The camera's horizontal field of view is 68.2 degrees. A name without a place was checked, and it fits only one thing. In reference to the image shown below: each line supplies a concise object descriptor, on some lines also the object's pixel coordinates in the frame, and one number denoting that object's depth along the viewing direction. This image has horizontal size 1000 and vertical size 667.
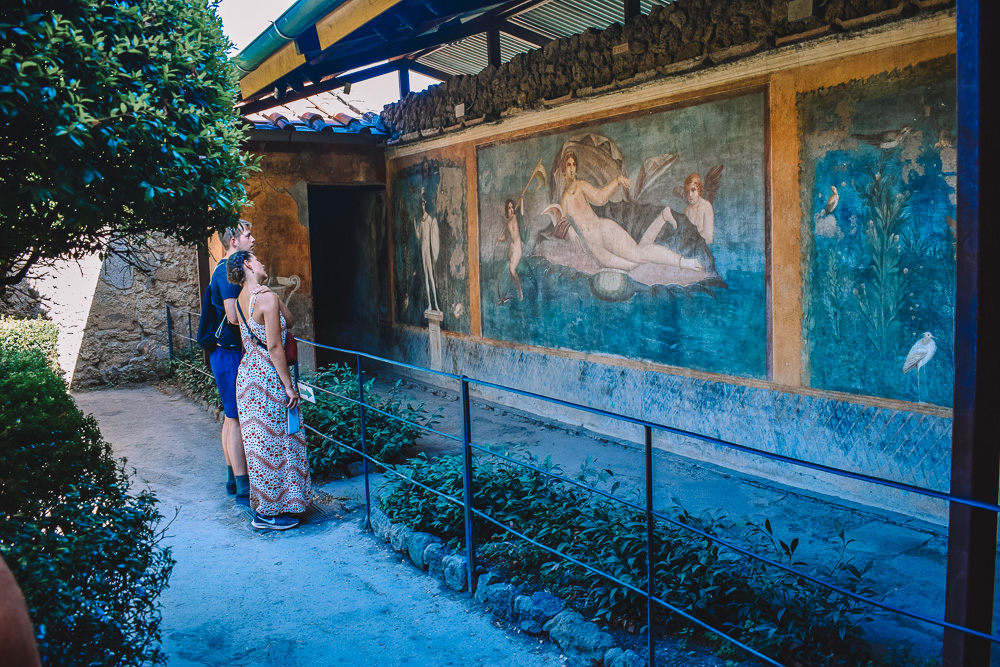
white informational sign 4.91
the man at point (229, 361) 5.24
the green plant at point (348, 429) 5.98
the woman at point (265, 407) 4.84
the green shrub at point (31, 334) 6.80
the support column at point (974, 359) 2.06
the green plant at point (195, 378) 8.66
